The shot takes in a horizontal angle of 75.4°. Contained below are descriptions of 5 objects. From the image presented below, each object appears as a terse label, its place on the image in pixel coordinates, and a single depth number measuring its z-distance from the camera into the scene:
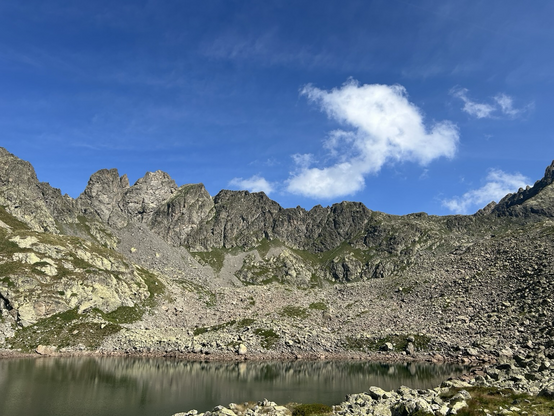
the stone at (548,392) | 40.65
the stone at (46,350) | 107.50
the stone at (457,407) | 36.24
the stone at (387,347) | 107.96
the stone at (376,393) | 49.09
